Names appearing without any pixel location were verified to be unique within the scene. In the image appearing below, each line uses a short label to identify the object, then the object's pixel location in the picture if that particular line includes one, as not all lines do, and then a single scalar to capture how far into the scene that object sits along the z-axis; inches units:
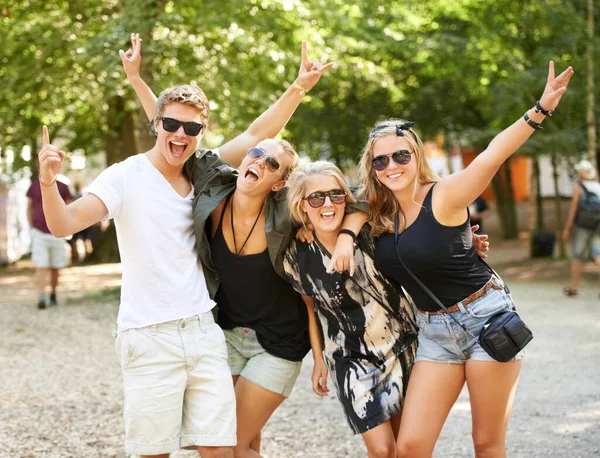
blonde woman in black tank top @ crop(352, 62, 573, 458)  139.3
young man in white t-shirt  138.2
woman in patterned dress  145.7
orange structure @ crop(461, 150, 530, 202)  1607.7
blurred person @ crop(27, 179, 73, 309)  449.4
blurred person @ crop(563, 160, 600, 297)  451.5
